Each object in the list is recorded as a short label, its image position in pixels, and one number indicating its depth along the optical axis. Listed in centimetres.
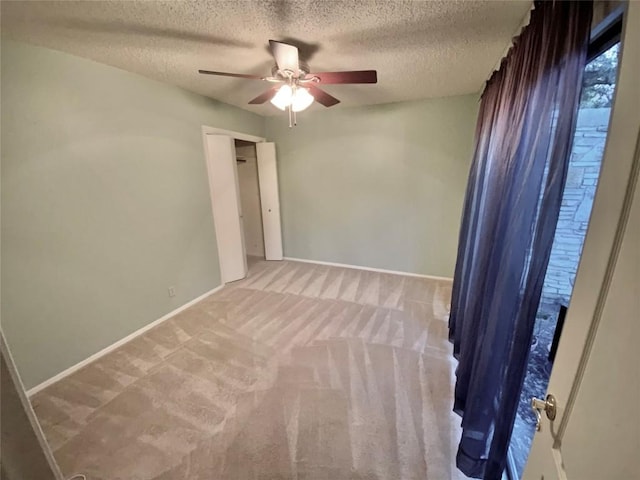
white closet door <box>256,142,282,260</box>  412
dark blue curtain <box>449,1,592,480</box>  89
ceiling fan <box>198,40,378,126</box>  168
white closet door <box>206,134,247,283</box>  323
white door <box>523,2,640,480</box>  46
